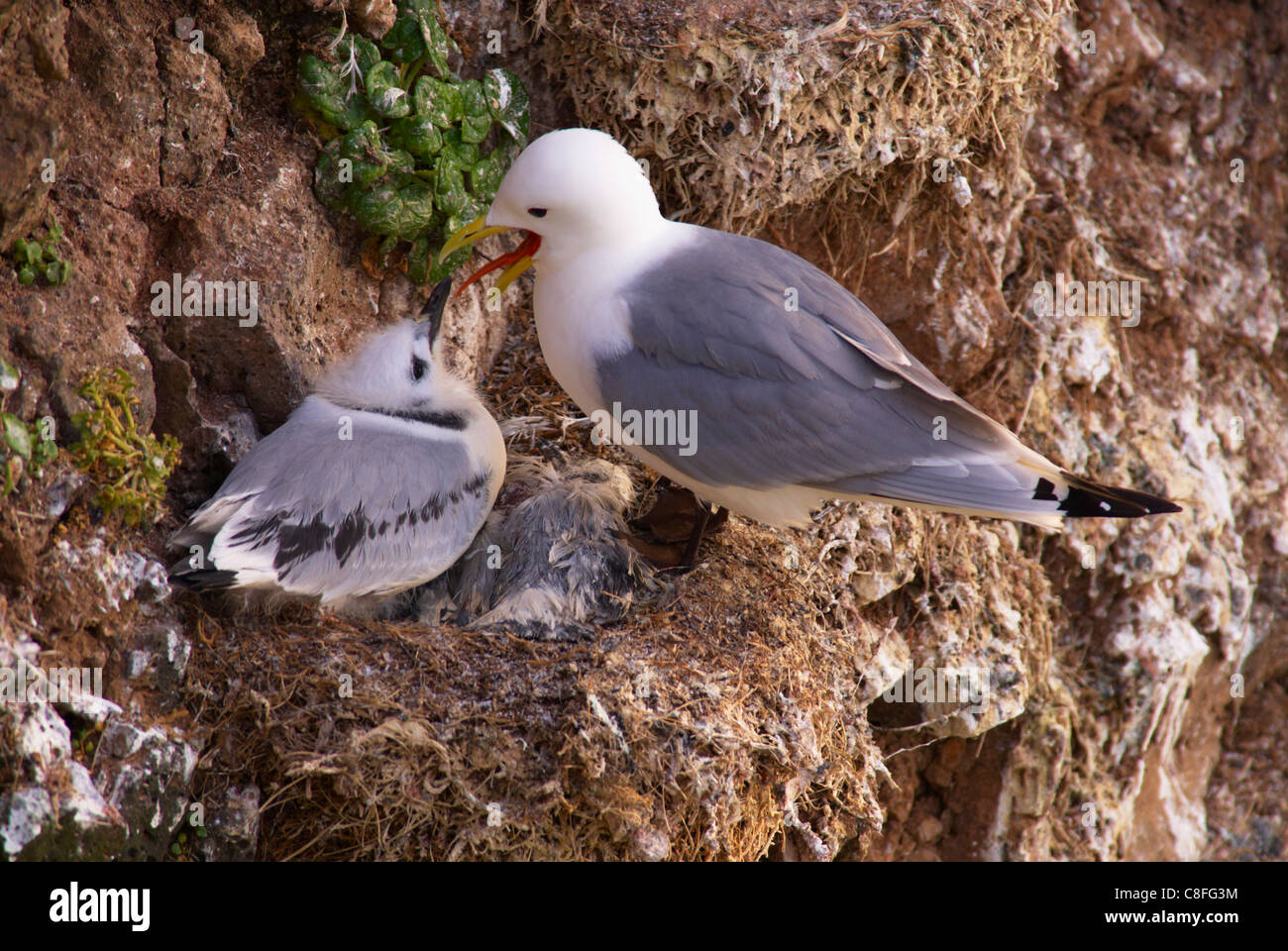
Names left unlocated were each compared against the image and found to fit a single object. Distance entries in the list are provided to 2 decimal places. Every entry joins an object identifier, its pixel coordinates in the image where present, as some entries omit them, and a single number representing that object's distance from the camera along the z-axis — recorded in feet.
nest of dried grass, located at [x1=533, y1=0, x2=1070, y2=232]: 13.16
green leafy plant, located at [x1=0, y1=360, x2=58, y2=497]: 8.64
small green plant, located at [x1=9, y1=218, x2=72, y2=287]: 9.21
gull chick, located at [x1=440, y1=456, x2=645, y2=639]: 10.93
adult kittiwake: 10.51
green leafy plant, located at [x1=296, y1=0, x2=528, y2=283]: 11.78
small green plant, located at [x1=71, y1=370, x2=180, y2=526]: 9.37
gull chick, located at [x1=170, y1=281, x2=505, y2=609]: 9.94
